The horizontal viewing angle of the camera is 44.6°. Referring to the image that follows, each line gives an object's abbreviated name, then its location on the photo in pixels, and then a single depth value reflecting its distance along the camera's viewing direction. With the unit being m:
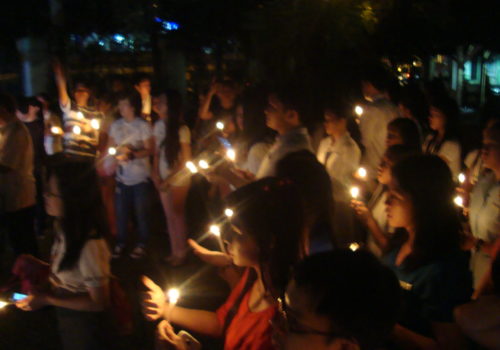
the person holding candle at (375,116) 6.83
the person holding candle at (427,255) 2.46
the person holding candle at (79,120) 7.92
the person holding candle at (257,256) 2.66
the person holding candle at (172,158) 6.84
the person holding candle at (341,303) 1.87
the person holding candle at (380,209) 3.99
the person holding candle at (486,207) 3.88
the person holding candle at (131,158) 7.09
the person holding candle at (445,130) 6.31
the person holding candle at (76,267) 3.31
